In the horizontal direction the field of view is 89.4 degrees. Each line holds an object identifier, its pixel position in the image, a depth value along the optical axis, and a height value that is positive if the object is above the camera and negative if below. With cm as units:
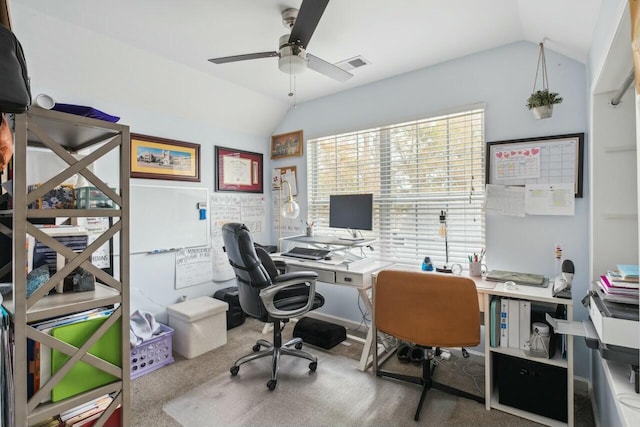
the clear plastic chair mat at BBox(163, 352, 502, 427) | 188 -123
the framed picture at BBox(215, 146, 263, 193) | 347 +44
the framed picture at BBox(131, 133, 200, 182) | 280 +46
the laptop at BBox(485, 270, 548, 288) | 207 -46
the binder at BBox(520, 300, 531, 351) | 192 -69
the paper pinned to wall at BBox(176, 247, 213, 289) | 311 -58
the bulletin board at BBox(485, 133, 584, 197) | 217 +34
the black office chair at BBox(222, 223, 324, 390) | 225 -59
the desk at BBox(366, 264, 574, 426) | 178 -86
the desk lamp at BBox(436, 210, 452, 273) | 265 -18
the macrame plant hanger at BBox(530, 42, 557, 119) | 215 +84
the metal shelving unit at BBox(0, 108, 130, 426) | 105 -23
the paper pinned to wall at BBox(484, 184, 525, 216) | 236 +7
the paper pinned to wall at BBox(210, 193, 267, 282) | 342 -8
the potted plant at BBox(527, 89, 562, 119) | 213 +71
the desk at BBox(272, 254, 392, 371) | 246 -50
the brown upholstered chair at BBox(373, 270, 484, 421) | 178 -59
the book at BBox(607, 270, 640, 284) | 139 -31
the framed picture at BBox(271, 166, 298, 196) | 378 +38
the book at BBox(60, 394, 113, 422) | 122 -78
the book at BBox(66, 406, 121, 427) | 122 -82
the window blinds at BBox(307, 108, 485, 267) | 264 +27
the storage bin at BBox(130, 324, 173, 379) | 238 -111
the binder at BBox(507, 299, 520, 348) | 195 -69
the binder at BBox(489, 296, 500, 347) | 199 -70
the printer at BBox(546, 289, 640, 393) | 126 -50
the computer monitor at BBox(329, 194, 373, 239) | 280 -3
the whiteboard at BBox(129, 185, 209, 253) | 279 -9
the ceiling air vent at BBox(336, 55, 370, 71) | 265 +123
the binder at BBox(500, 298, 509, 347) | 198 -70
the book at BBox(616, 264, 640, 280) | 140 -28
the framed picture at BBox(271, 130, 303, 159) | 374 +76
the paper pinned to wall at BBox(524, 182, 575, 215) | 219 +7
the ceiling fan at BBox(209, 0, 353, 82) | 170 +96
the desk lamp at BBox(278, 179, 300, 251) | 309 +0
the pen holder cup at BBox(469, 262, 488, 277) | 230 -43
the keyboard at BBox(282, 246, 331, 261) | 282 -40
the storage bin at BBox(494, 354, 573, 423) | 181 -103
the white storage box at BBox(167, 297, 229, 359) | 266 -100
